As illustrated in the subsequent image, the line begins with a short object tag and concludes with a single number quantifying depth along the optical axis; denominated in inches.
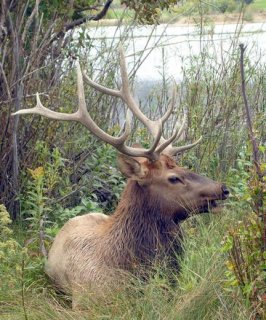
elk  477.7
